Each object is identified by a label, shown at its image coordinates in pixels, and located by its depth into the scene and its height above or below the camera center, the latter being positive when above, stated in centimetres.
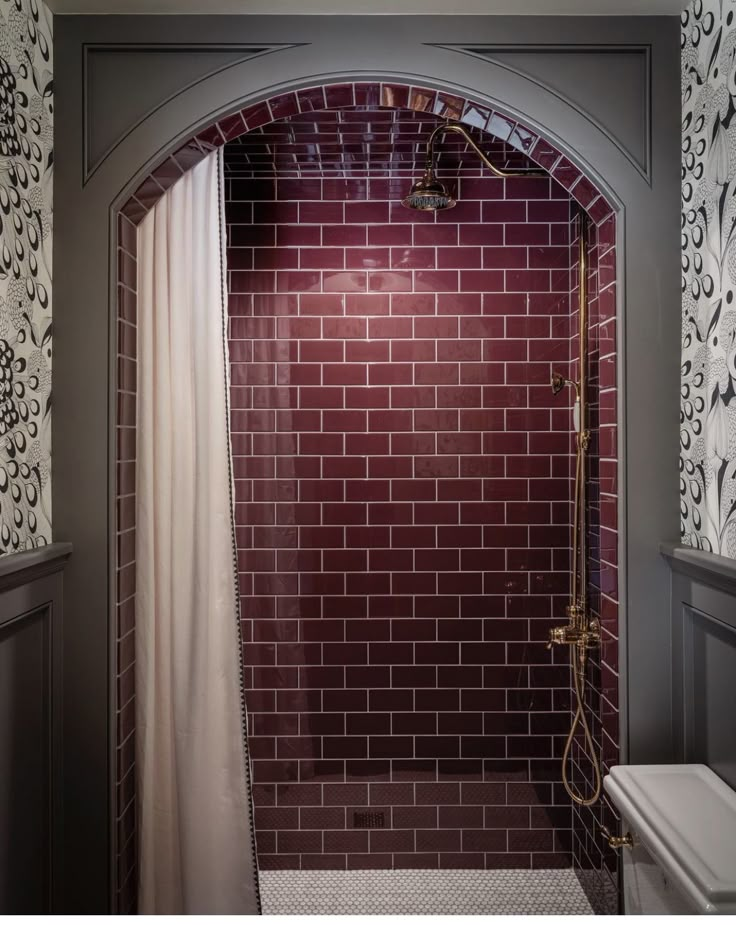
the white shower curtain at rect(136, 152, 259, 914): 208 -35
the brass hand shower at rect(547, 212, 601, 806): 229 -33
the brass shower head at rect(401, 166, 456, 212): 250 +92
